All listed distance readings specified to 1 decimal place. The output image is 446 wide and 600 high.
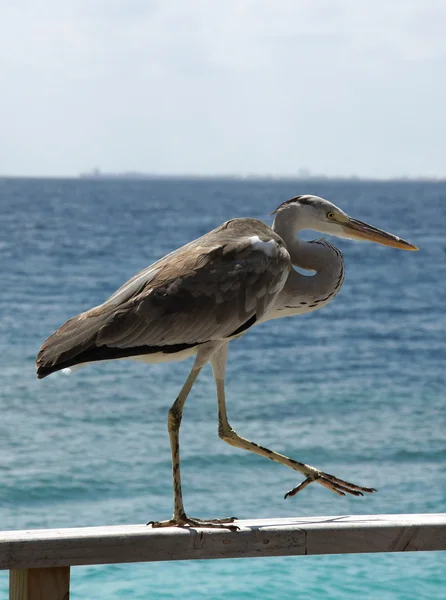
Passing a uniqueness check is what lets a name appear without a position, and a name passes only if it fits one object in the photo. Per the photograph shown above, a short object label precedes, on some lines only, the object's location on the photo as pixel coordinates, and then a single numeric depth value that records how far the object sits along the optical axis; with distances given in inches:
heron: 250.7
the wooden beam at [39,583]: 209.5
